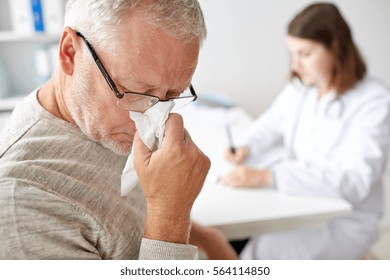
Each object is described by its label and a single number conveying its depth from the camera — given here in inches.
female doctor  42.9
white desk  37.5
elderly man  21.9
